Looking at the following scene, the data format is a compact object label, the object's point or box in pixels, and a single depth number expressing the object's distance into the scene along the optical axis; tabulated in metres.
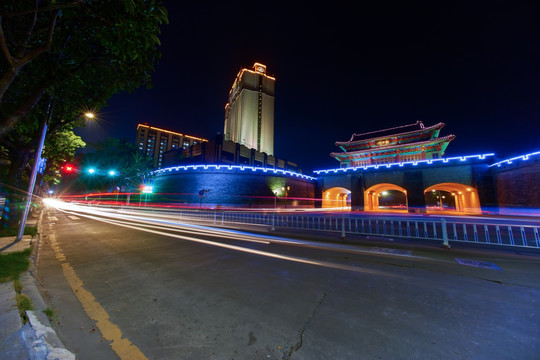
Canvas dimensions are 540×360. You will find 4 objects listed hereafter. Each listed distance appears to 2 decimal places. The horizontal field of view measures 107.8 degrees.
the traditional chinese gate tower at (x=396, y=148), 31.56
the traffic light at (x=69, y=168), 15.00
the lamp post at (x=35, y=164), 6.05
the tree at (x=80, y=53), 3.50
